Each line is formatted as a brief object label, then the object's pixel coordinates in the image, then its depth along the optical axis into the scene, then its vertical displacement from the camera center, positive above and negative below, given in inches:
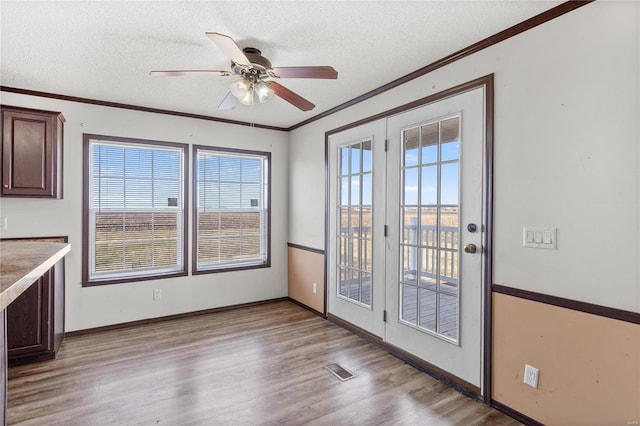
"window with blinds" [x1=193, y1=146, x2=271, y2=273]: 173.5 +1.5
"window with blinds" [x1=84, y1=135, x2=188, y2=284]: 149.1 +0.9
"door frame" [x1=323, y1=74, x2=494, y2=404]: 92.7 -7.3
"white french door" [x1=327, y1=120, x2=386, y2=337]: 132.0 -5.4
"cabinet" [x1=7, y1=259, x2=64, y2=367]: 115.4 -40.0
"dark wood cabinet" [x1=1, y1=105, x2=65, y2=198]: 120.3 +21.5
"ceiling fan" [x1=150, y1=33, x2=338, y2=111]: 87.5 +37.6
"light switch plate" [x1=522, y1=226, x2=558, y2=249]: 80.4 -5.7
